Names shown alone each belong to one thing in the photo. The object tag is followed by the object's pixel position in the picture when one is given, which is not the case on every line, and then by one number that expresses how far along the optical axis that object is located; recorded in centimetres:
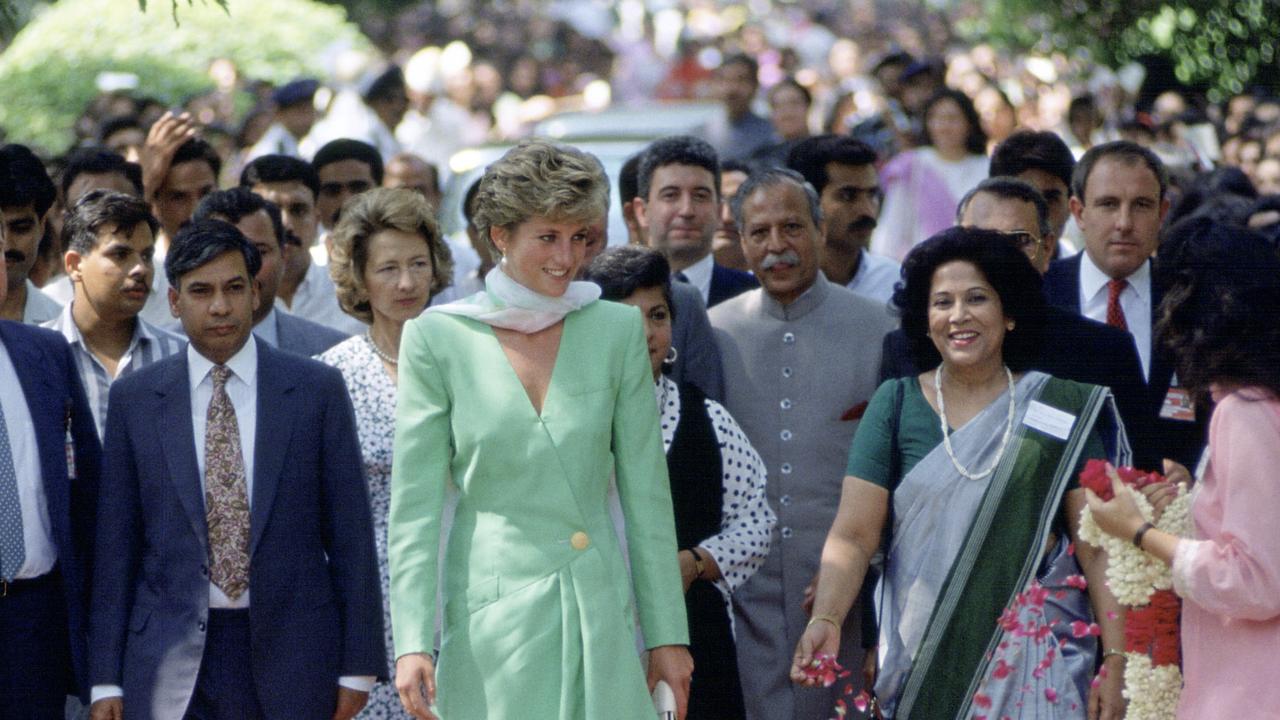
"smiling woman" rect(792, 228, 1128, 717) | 1185
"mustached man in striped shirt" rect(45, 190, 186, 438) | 1350
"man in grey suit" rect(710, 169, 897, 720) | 1377
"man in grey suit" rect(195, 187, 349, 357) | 1520
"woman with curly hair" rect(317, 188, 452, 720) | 1330
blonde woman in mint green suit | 1029
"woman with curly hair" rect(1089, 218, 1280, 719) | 1015
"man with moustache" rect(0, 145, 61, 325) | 1467
